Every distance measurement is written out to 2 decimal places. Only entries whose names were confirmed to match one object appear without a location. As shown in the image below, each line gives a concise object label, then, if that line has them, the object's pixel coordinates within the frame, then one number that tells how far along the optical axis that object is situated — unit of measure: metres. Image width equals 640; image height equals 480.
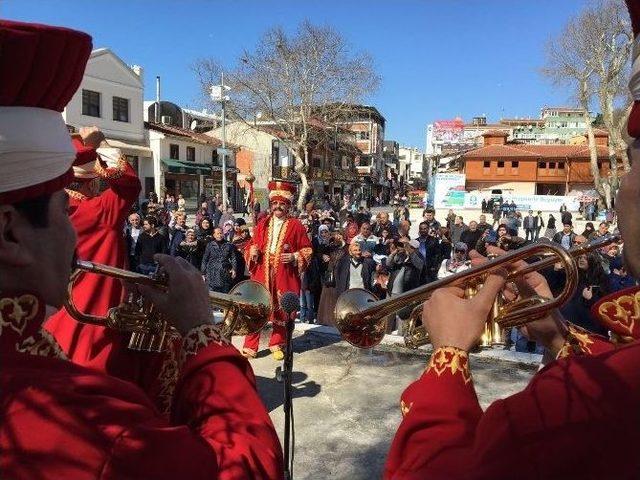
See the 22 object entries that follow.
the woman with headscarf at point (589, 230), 11.69
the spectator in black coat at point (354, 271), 8.09
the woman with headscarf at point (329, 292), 8.23
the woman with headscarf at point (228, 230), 10.62
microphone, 3.33
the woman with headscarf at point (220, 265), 8.07
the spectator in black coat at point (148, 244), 9.55
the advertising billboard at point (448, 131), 94.69
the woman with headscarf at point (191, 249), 9.59
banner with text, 37.09
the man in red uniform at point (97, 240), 2.82
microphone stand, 2.91
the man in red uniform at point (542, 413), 1.00
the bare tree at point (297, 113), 29.75
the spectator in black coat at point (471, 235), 13.10
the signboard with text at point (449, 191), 36.88
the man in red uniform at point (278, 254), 6.78
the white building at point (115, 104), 32.07
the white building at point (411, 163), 136.12
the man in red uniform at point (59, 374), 1.03
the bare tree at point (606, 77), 32.94
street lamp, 27.54
